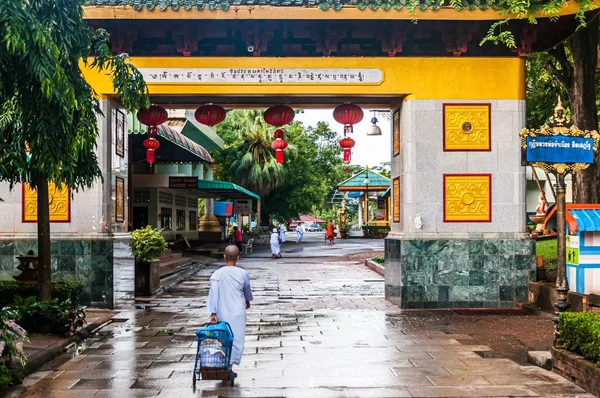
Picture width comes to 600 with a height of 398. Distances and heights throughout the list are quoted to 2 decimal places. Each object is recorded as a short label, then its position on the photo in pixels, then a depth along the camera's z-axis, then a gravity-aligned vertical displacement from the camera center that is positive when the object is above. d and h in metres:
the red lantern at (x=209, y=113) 14.52 +2.15
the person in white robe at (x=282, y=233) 43.20 -1.48
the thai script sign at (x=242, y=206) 43.31 +0.32
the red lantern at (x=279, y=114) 14.47 +2.11
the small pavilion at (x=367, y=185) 50.53 +1.97
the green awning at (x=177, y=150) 23.59 +2.39
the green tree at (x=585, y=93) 14.87 +2.68
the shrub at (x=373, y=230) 53.94 -1.64
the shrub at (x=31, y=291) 10.63 -1.30
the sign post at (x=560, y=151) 8.99 +0.82
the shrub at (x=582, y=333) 7.13 -1.40
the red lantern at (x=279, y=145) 15.97 +1.61
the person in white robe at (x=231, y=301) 7.46 -1.02
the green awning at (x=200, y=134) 28.55 +3.50
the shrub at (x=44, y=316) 9.73 -1.55
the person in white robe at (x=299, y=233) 48.69 -1.65
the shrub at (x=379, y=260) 24.63 -1.86
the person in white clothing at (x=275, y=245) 31.10 -1.62
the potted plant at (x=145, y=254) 15.56 -1.01
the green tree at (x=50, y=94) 7.33 +1.47
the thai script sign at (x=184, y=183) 25.50 +1.09
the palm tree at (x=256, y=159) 44.41 +3.53
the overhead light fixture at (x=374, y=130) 23.58 +2.88
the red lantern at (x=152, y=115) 14.48 +2.11
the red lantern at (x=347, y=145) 15.91 +1.59
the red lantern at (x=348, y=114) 14.43 +2.12
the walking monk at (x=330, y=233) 45.09 -1.52
